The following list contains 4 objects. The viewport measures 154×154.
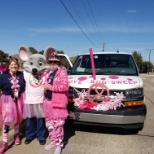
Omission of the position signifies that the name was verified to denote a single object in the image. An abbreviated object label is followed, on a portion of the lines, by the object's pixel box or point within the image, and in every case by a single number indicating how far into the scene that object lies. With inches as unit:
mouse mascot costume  190.7
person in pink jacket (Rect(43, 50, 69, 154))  176.7
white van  204.7
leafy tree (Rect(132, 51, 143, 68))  3132.4
